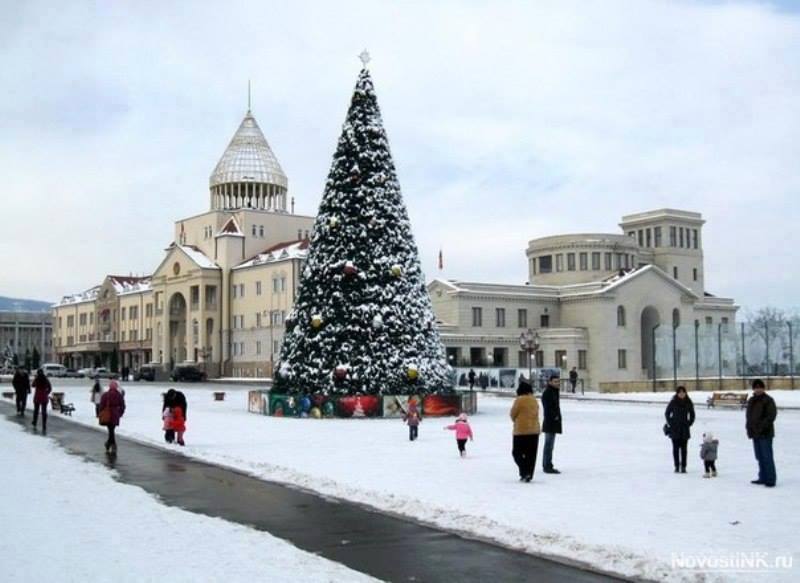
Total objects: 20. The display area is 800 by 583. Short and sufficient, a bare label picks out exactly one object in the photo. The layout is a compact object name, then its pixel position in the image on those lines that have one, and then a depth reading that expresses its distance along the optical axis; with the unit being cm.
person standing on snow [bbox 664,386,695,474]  1664
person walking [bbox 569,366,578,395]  6144
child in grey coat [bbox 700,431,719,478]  1585
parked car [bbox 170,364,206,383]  9169
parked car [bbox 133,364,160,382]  9738
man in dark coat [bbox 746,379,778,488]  1468
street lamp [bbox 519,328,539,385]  6100
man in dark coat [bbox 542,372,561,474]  1655
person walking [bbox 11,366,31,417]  3484
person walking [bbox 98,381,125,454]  2059
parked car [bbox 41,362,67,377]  10856
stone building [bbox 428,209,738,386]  8300
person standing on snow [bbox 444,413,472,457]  1911
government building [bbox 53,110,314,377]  9388
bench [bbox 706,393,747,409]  4087
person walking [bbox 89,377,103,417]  3603
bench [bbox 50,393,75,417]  3534
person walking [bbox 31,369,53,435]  2778
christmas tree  3350
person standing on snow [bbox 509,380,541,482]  1536
